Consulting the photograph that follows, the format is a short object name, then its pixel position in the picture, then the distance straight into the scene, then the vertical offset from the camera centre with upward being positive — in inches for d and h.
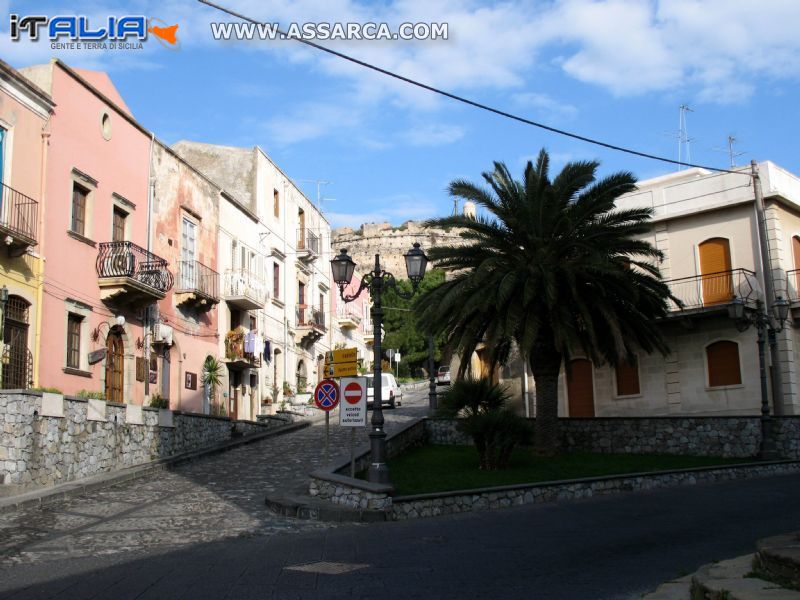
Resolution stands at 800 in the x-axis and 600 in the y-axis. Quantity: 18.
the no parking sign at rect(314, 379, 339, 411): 705.6 +21.7
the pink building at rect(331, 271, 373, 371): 1979.6 +227.5
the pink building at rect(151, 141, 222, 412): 1091.9 +198.8
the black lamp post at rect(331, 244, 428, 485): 628.7 +99.2
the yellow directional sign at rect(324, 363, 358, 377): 709.3 +41.9
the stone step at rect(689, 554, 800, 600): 227.3 -49.6
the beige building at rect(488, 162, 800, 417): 1042.7 +140.0
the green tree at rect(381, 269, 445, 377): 2812.5 +256.8
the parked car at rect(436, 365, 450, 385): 2248.5 +112.5
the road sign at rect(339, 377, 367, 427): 676.7 +13.7
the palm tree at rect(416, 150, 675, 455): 821.9 +126.5
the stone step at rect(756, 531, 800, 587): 245.0 -43.9
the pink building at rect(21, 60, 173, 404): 866.1 +192.9
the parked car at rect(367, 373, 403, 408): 1576.0 +51.5
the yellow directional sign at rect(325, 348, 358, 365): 721.6 +54.2
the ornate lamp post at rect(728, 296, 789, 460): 855.7 +80.6
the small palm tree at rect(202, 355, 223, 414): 1189.2 +68.6
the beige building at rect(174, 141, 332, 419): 1305.4 +243.7
